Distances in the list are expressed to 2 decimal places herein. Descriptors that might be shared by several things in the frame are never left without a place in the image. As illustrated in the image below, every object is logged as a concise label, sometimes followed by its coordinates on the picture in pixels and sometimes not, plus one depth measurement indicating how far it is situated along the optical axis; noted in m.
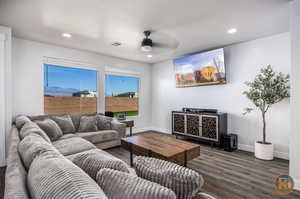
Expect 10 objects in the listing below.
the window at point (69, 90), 3.77
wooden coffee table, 2.16
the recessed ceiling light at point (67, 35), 3.14
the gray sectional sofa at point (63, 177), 0.59
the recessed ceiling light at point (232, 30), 2.94
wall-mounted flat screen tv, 3.78
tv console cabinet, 3.65
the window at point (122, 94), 4.83
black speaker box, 3.50
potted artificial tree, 2.95
